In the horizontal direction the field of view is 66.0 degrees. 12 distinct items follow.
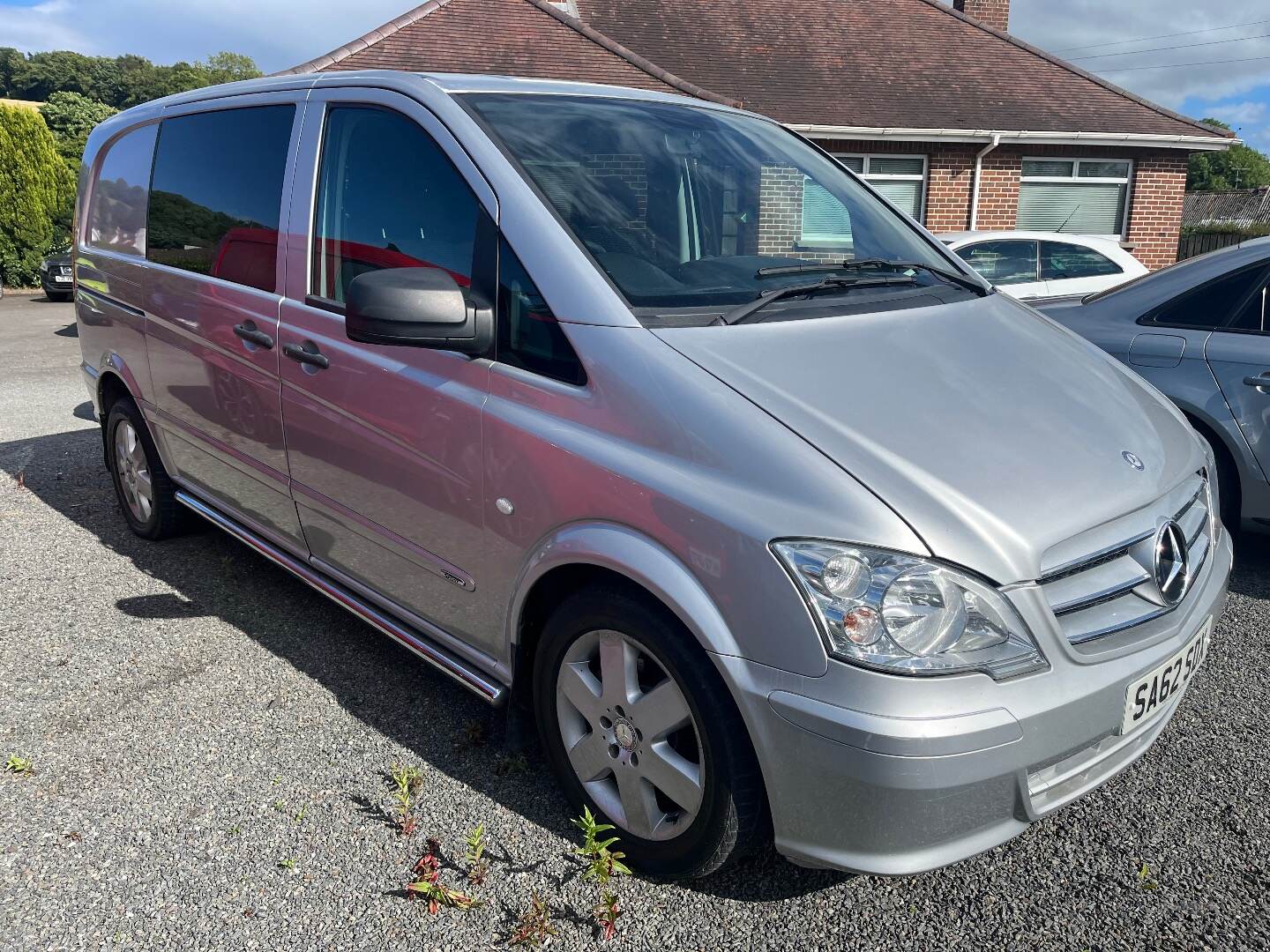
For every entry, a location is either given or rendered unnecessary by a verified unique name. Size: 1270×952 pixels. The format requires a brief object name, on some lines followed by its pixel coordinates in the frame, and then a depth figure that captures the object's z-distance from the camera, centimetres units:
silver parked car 420
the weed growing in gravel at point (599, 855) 237
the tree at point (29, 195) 2161
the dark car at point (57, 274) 1947
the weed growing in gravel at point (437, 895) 237
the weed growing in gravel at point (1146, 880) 242
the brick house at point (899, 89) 1578
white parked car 905
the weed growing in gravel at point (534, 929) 226
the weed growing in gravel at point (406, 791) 268
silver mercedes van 195
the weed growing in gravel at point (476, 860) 246
